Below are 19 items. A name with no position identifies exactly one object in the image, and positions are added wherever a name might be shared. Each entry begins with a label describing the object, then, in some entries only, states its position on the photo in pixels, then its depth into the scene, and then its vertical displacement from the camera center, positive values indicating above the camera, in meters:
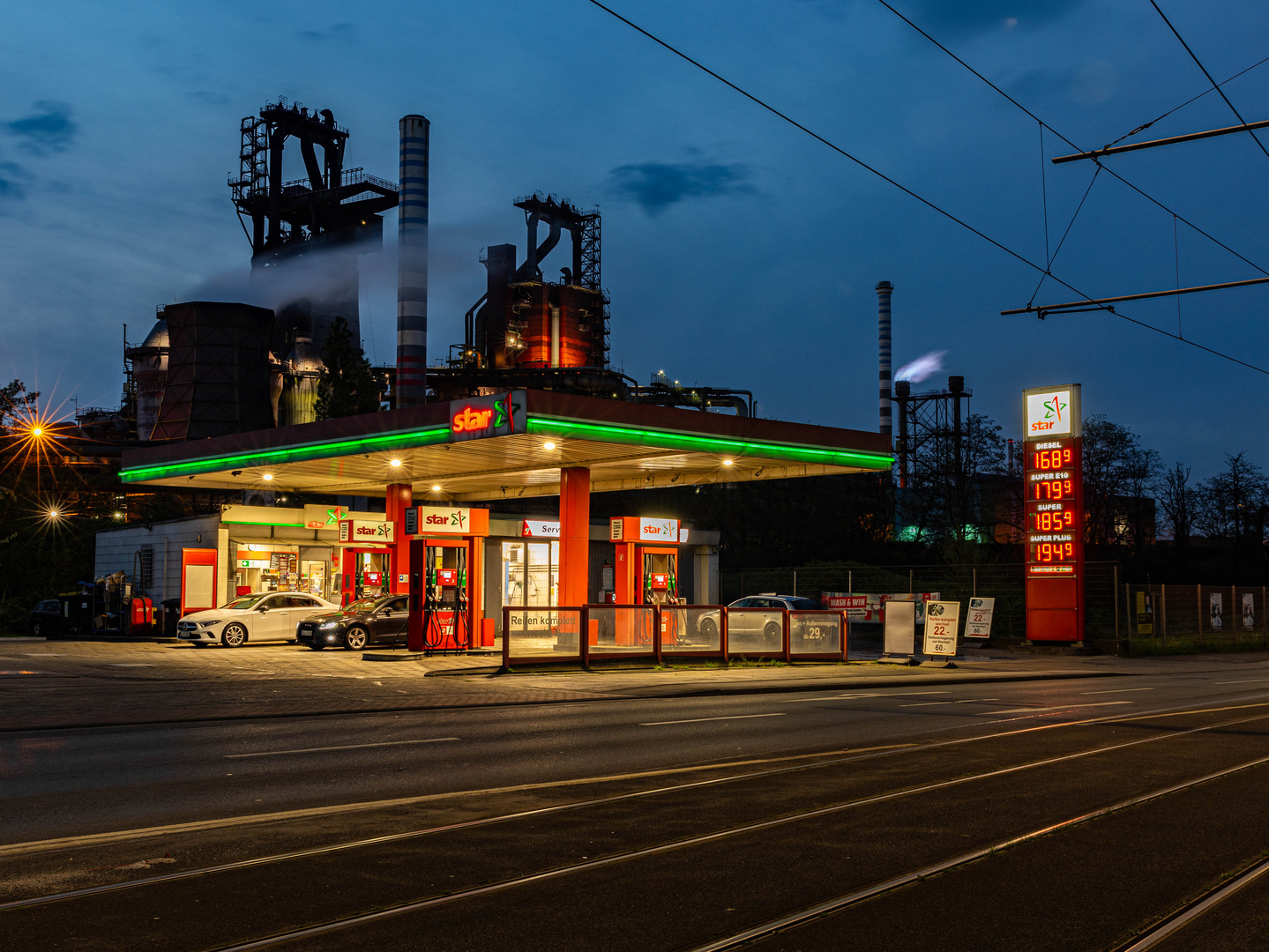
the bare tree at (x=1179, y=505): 82.25 +4.46
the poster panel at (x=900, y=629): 28.42 -1.73
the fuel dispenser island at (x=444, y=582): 26.91 -0.51
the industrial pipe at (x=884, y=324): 91.91 +20.13
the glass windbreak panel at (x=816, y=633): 27.34 -1.75
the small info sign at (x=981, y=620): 32.44 -1.68
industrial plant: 82.62 +19.31
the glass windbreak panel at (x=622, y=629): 24.14 -1.48
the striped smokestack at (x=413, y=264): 68.56 +18.57
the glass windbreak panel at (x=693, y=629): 25.23 -1.55
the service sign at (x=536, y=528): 36.16 +1.11
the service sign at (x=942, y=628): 29.03 -1.69
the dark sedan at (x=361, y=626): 29.59 -1.71
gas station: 25.09 +2.77
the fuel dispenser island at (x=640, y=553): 29.92 +0.26
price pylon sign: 35.75 +1.63
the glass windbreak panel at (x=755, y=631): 26.50 -1.66
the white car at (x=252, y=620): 30.83 -1.66
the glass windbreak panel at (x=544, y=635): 23.81 -1.58
